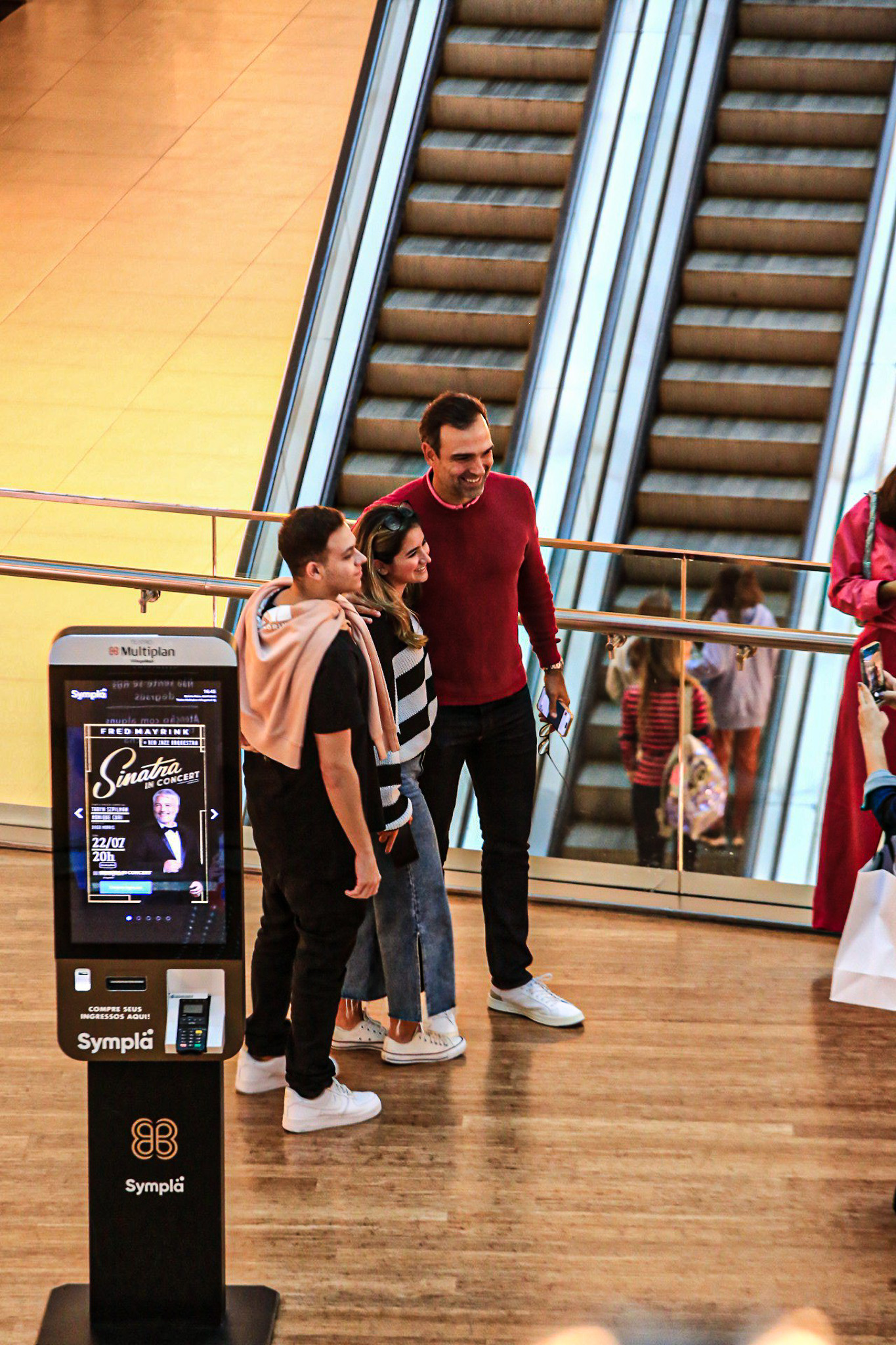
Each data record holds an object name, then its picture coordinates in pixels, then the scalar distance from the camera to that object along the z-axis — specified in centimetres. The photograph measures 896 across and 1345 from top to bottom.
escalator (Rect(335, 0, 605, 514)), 1912
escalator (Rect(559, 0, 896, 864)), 1797
